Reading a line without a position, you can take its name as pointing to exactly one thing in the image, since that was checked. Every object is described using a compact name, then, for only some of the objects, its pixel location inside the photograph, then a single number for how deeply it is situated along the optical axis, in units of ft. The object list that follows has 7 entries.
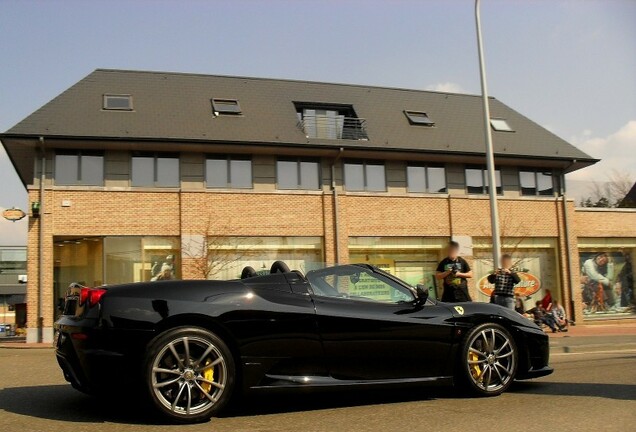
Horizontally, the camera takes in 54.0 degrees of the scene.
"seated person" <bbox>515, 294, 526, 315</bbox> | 49.56
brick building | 67.87
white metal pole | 51.78
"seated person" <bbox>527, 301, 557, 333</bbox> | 66.74
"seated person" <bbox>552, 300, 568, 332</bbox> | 68.03
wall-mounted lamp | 65.67
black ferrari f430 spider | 14.71
